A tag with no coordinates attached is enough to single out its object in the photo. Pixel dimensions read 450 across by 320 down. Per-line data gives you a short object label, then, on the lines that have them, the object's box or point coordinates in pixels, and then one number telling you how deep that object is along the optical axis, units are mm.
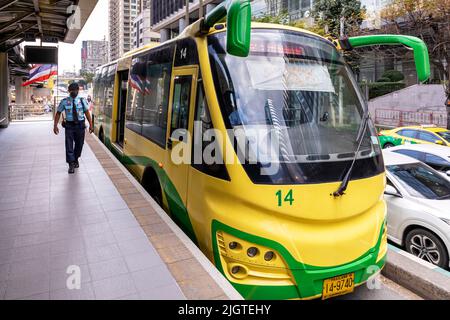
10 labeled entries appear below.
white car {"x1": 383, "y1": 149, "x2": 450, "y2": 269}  4887
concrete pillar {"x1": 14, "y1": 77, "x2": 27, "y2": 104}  41309
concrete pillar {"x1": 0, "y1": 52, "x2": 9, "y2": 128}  15766
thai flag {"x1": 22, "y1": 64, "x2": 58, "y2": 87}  26391
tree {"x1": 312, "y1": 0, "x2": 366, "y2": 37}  25516
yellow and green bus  3217
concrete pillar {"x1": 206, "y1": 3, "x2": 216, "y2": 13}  41469
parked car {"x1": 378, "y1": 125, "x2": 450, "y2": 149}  13312
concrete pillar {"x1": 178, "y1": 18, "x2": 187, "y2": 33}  48291
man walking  7039
